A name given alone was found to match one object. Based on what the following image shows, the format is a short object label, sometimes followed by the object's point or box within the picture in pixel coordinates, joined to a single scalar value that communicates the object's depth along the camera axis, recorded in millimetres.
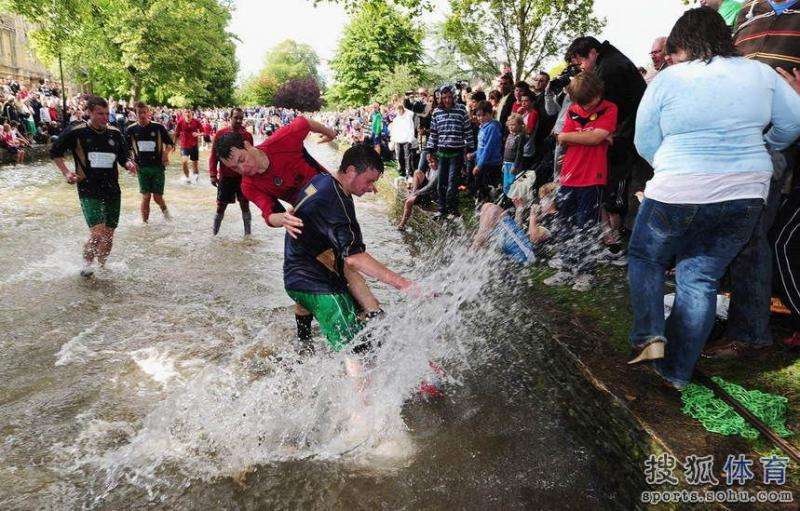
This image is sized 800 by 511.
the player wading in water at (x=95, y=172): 6008
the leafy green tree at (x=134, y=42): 19141
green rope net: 2508
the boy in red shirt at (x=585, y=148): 4559
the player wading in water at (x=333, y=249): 2869
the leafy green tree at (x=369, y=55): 46062
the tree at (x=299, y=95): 92000
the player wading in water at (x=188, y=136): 13922
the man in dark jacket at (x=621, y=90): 4852
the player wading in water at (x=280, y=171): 3498
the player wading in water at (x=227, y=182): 7986
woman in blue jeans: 2494
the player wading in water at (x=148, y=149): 8469
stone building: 46000
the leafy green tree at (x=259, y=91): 101750
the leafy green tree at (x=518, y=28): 24555
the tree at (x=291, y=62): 110438
